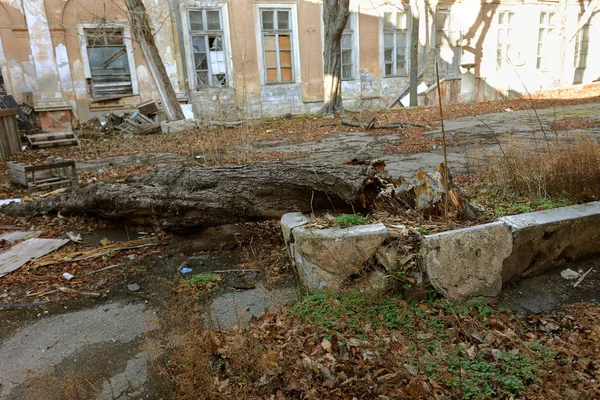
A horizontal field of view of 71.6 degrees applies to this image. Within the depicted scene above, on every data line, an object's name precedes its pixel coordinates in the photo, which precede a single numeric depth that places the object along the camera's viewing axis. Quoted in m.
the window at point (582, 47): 21.64
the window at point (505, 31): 19.34
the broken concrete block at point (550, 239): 2.71
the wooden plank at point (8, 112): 8.14
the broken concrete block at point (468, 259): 2.50
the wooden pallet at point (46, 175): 5.59
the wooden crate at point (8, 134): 8.38
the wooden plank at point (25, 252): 3.45
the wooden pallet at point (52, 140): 10.41
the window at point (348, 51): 16.95
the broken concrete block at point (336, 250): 2.52
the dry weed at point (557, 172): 3.21
